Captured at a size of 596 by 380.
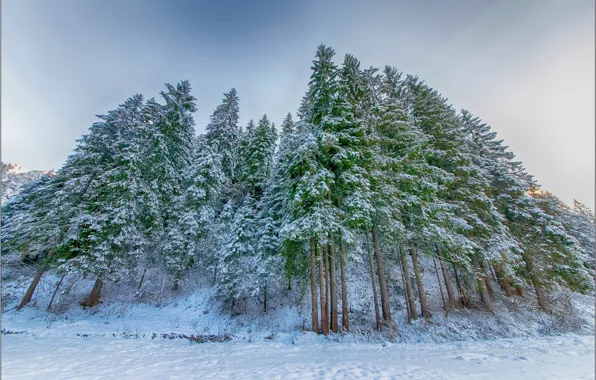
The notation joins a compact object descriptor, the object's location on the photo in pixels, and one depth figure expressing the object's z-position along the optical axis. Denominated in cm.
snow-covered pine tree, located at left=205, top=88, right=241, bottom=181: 2044
